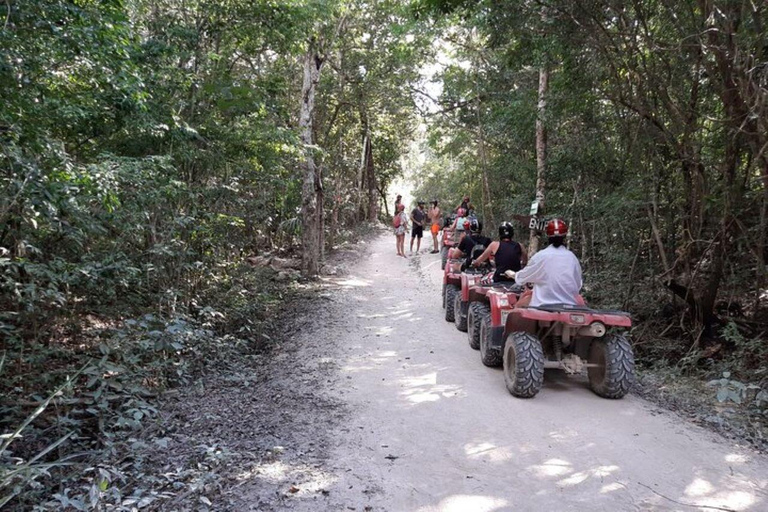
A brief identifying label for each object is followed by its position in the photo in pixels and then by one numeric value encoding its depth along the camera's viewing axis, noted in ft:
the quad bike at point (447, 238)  47.23
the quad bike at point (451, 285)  30.17
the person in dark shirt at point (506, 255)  24.62
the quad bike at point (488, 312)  19.72
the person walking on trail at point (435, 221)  61.16
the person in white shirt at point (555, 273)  18.01
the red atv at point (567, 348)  16.28
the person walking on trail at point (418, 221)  60.18
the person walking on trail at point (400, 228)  60.59
